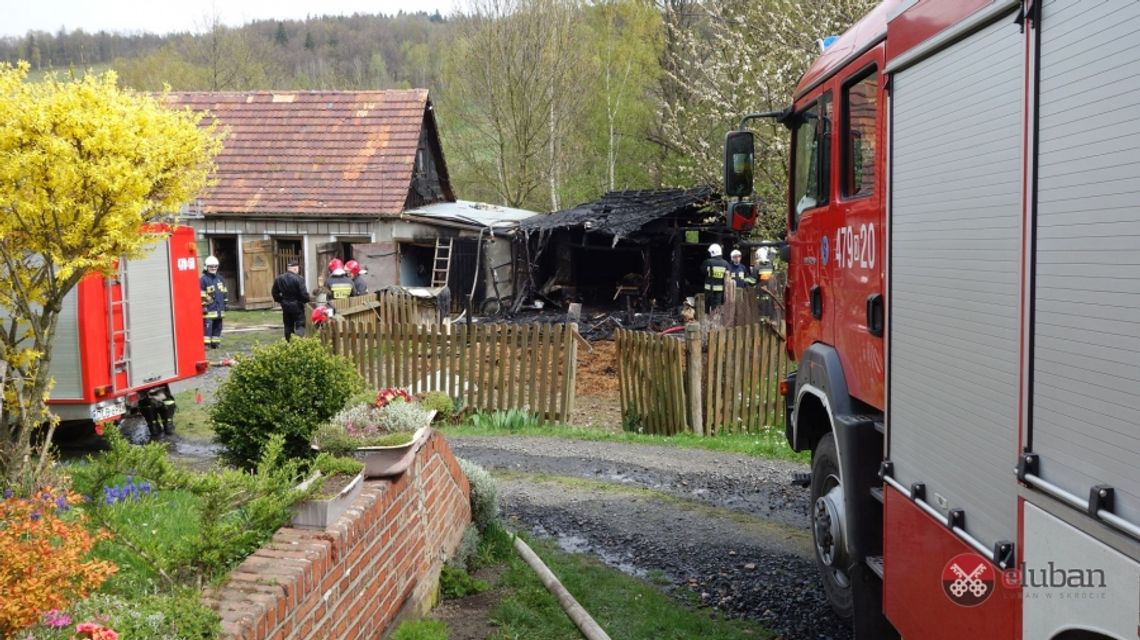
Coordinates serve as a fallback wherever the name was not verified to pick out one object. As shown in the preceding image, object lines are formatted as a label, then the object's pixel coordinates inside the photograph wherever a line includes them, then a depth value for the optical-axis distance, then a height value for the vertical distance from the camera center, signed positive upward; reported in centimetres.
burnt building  2686 +40
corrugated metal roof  2886 +147
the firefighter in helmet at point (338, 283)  1919 -38
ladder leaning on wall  2811 -1
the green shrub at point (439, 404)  694 -99
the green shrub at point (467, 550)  644 -191
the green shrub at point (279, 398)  673 -92
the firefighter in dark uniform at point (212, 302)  2022 -74
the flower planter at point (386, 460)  525 -106
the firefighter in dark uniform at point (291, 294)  1817 -54
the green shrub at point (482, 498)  725 -172
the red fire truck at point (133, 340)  1032 -82
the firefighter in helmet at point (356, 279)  2075 -32
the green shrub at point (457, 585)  610 -199
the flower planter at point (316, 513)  433 -109
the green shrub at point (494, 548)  674 -199
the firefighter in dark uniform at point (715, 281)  2008 -44
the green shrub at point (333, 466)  490 -100
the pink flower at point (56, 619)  295 -104
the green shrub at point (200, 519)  378 -101
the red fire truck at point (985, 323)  261 -23
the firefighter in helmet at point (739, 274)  2139 -32
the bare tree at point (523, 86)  3600 +642
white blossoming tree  1909 +403
